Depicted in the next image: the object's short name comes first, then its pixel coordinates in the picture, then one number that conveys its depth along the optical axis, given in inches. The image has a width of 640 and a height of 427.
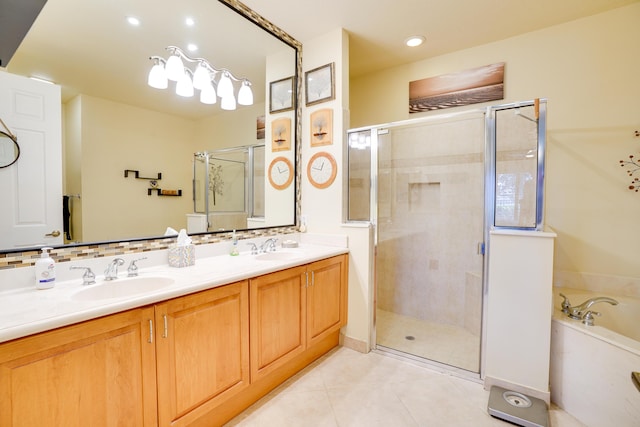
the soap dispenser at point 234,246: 80.7
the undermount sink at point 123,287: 51.1
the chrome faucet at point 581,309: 68.7
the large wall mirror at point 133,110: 57.3
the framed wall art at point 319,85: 98.5
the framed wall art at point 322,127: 99.3
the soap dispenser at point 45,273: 48.8
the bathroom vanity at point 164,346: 36.3
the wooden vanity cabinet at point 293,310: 65.0
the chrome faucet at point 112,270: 55.8
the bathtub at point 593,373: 57.2
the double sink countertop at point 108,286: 37.2
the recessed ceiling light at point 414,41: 101.8
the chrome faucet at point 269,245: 89.8
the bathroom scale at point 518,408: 62.4
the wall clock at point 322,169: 99.3
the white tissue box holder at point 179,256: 66.8
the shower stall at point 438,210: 76.9
